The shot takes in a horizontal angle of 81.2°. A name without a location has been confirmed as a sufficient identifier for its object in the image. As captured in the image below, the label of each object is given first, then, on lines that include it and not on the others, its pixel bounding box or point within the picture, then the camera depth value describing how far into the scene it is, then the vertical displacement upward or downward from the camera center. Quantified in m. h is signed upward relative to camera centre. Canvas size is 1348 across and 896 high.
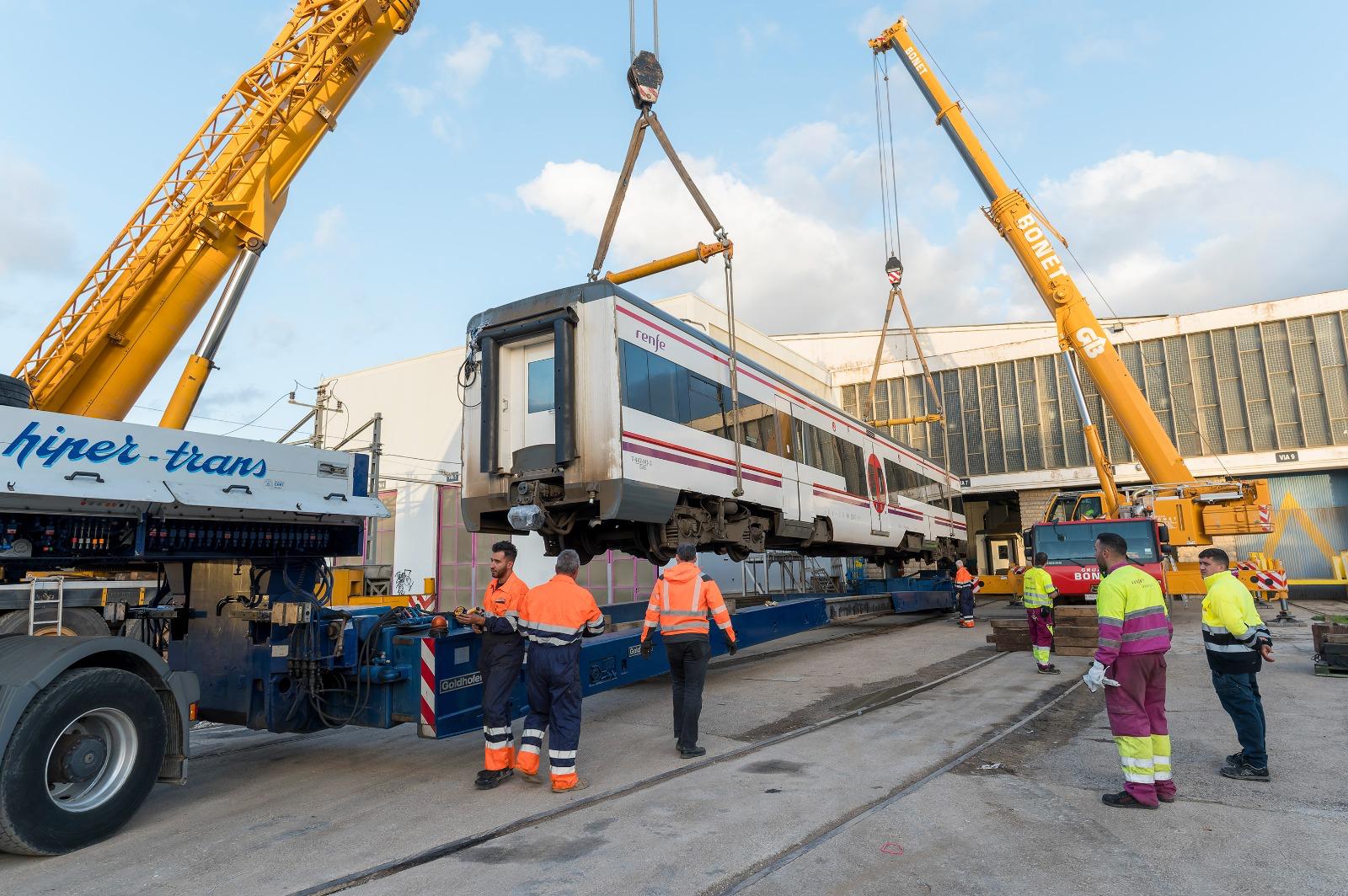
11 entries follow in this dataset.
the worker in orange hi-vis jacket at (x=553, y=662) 5.59 -0.70
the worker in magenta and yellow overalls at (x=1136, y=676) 4.79 -0.79
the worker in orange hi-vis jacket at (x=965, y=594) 16.66 -0.90
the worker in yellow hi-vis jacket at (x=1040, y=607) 10.16 -0.79
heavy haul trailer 4.25 -0.41
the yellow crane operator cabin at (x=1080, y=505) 18.41 +1.02
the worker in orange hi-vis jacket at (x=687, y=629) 6.33 -0.57
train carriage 7.79 +1.38
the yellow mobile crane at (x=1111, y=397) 14.94 +3.08
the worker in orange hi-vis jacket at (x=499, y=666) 5.62 -0.72
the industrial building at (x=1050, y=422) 24.39 +4.35
